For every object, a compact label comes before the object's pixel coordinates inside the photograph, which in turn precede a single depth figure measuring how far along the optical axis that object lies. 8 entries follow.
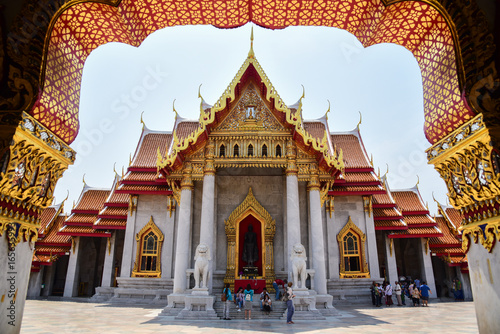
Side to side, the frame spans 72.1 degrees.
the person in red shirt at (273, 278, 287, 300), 10.91
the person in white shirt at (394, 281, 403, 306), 14.94
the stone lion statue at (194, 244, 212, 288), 9.97
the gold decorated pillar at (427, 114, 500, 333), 3.85
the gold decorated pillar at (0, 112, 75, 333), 3.76
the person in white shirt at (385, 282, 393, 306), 14.58
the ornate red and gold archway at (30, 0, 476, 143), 4.41
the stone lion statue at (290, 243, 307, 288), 10.02
